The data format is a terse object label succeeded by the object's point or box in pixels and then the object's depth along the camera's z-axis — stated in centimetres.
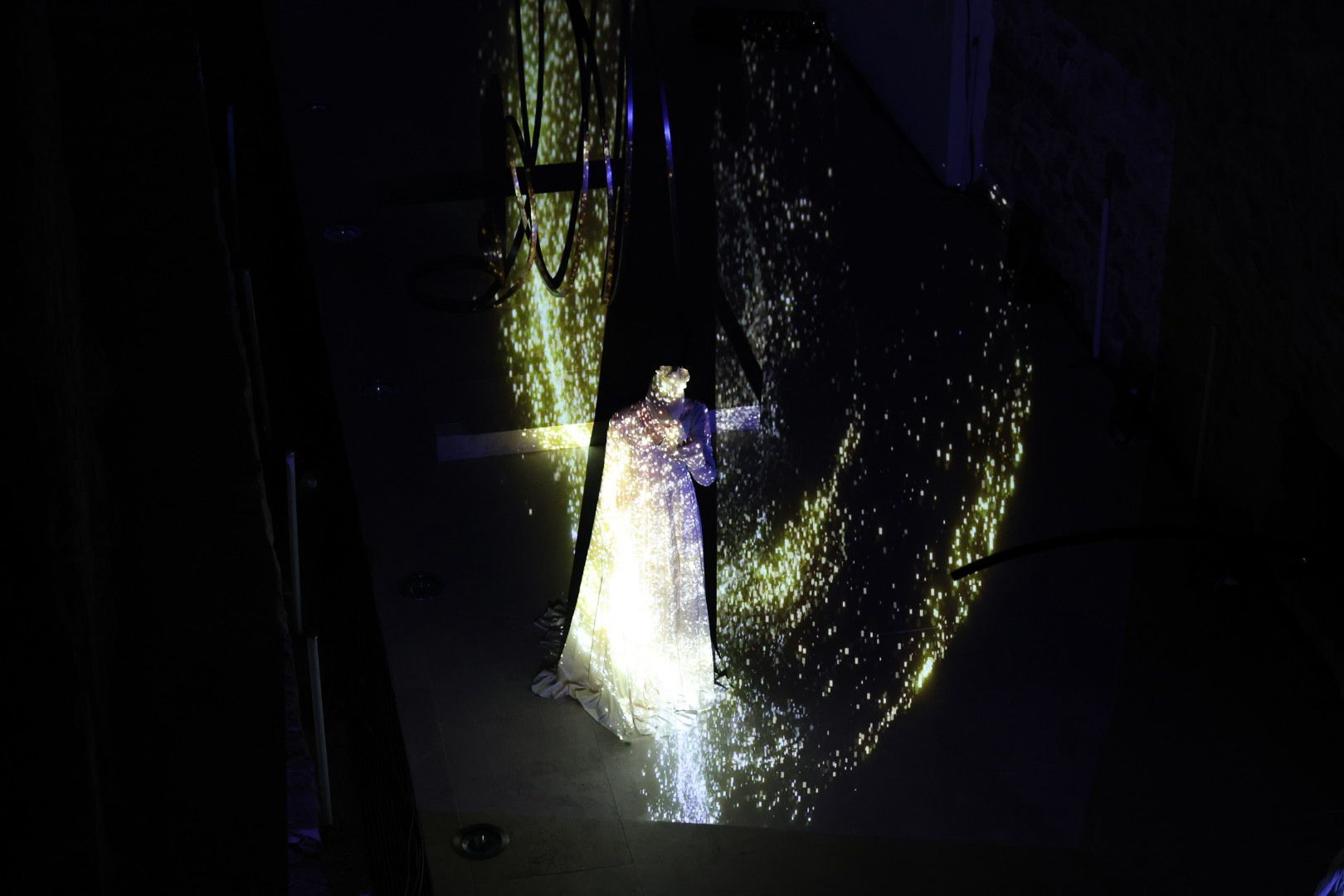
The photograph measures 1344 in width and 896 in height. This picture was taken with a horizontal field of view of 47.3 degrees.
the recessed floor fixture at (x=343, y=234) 877
